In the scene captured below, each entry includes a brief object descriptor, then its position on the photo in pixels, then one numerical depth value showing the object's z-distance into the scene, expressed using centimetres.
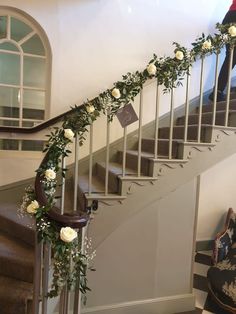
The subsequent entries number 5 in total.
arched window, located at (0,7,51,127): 299
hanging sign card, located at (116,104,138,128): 206
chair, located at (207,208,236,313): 256
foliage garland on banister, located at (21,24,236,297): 129
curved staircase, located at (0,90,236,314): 178
